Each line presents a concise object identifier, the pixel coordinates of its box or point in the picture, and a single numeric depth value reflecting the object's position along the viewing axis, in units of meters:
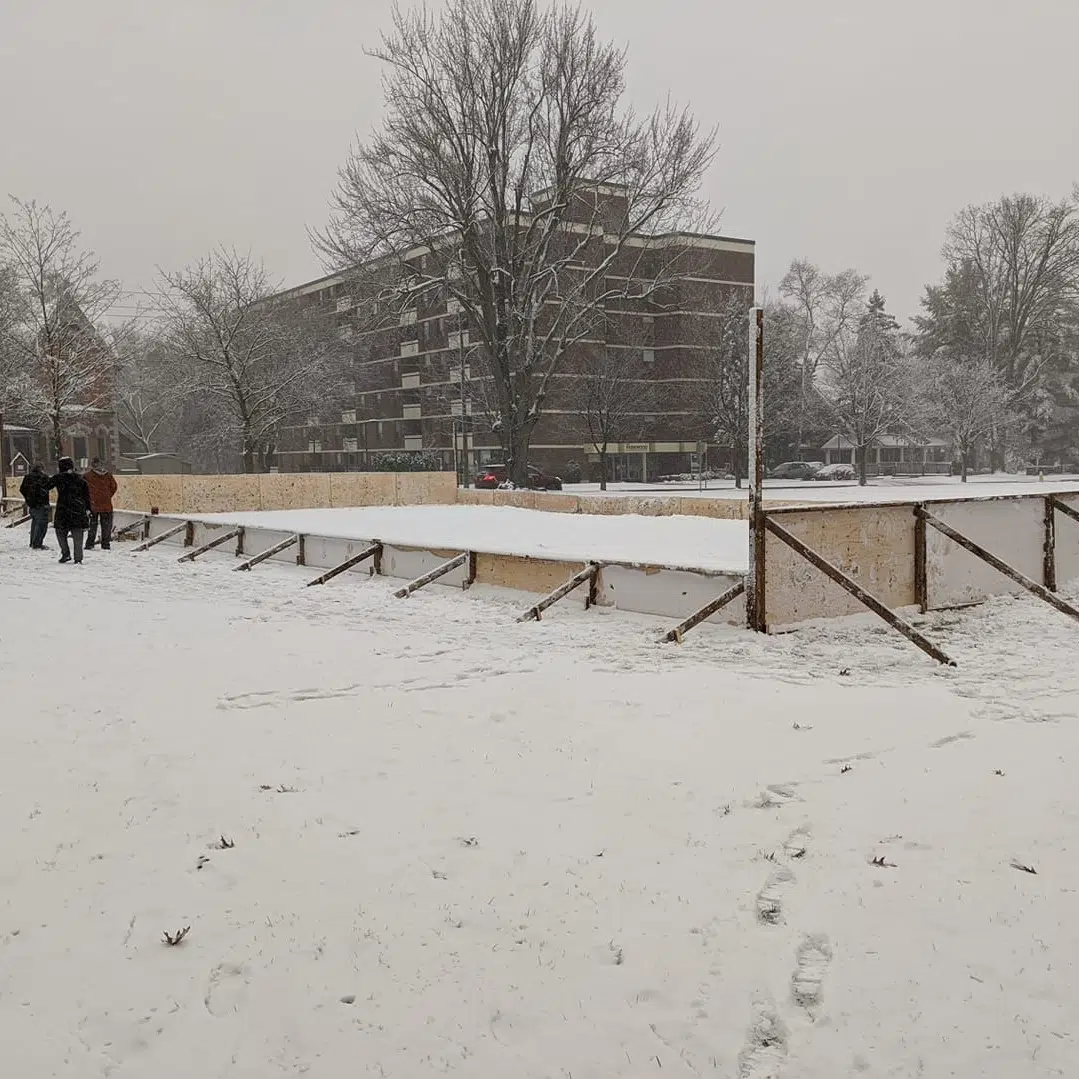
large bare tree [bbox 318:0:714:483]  31.22
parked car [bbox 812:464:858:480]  61.75
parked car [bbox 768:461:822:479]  63.03
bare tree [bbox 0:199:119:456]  33.84
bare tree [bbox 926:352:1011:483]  56.62
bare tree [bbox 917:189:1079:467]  60.81
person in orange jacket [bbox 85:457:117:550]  18.41
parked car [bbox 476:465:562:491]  44.81
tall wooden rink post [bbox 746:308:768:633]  8.92
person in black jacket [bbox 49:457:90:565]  15.98
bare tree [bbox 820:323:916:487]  54.69
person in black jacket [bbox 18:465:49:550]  17.66
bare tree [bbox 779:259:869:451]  66.88
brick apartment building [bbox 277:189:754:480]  56.38
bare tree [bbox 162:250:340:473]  45.59
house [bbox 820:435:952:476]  71.06
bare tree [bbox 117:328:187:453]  63.16
